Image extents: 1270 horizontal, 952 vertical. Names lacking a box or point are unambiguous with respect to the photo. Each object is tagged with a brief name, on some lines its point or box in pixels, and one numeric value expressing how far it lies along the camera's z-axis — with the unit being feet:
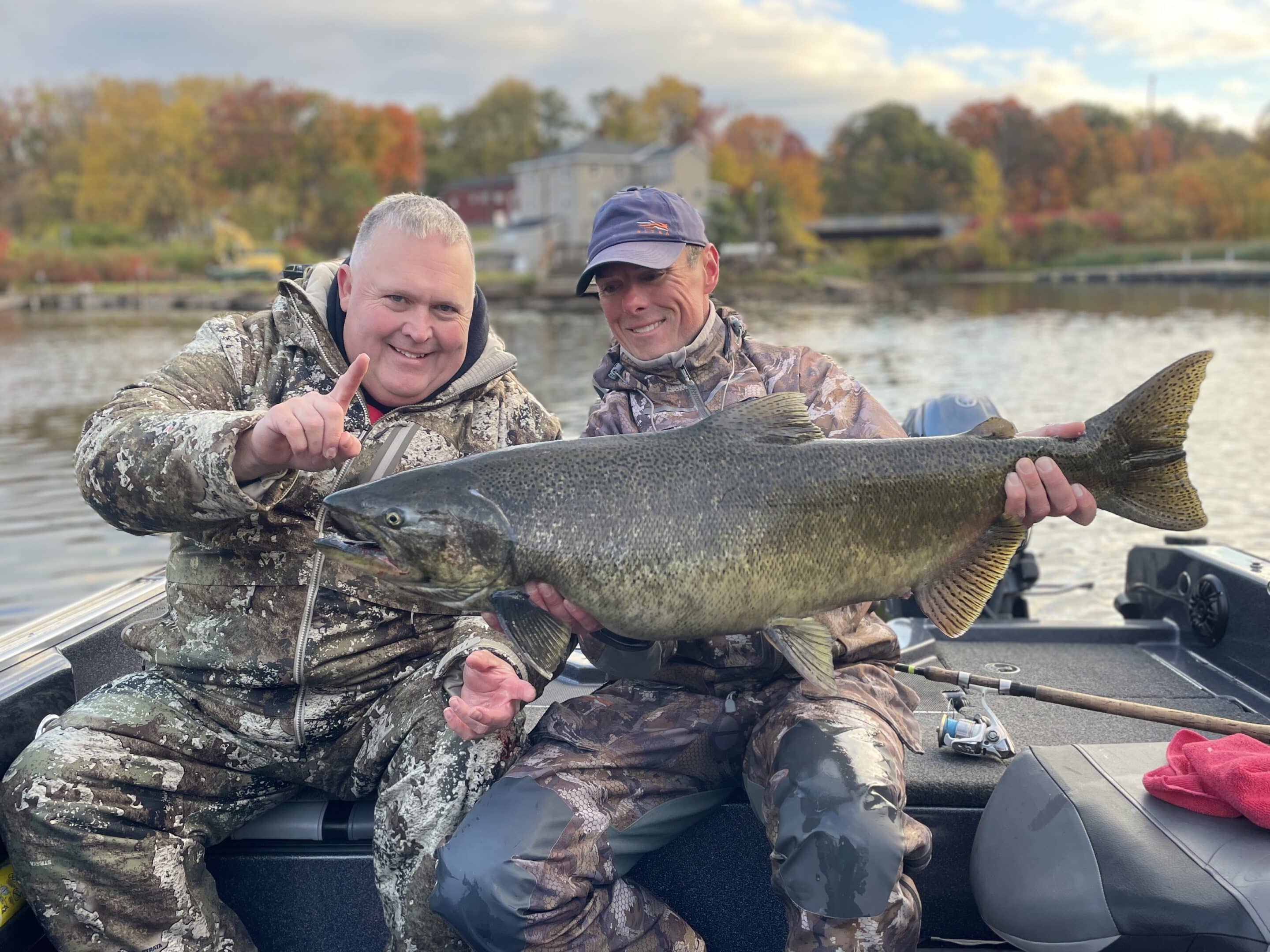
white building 276.82
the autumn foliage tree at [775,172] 294.66
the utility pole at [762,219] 269.44
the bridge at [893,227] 352.90
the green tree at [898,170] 372.58
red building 365.20
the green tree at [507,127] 388.78
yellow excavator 247.70
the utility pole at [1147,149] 314.59
